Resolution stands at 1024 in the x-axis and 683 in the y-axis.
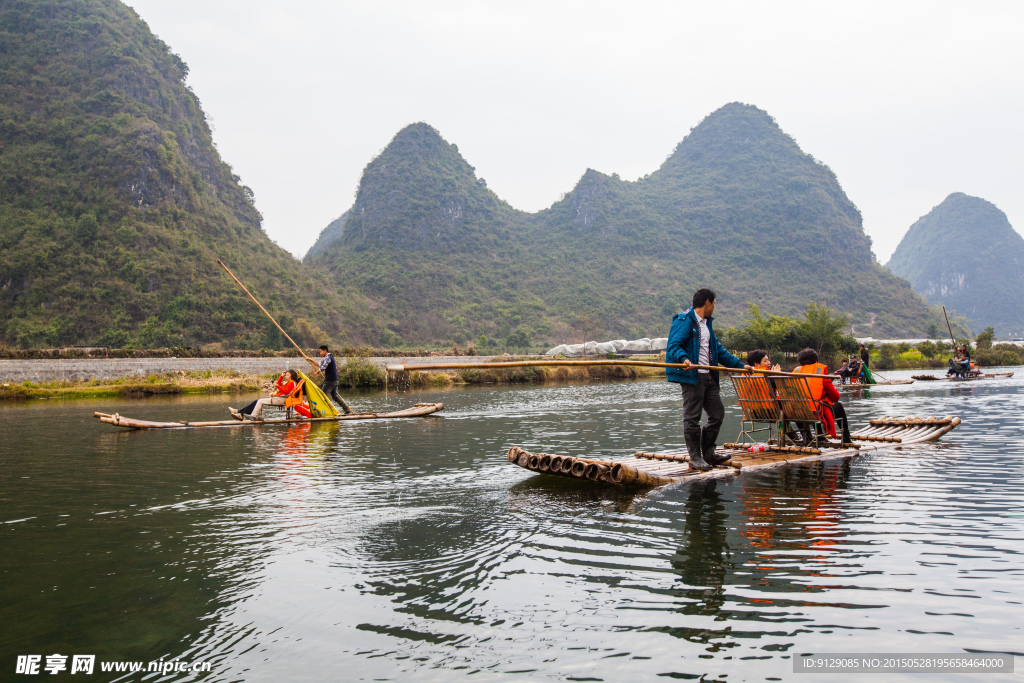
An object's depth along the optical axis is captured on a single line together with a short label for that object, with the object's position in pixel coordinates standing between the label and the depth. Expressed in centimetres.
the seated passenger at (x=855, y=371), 2766
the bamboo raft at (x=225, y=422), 1392
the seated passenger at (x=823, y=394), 898
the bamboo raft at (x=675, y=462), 733
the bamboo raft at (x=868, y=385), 2628
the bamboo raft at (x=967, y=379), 2826
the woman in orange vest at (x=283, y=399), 1556
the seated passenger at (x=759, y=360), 975
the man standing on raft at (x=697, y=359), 763
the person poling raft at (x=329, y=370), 1675
